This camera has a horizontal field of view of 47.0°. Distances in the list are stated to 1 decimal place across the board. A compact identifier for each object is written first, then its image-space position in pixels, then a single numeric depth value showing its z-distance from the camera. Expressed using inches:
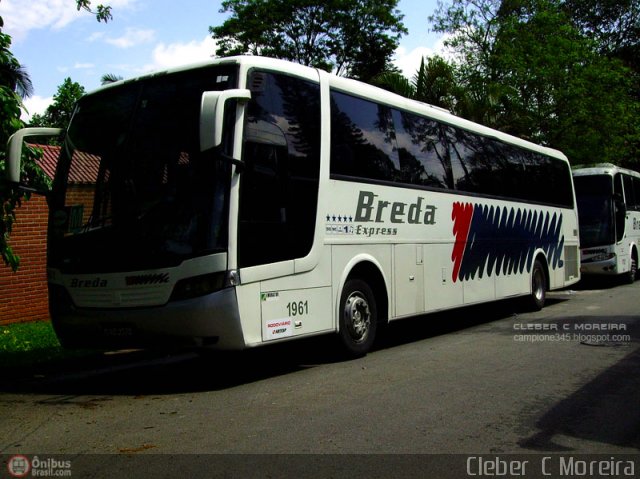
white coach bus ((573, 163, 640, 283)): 807.7
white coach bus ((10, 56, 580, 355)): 282.4
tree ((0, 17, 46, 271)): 303.7
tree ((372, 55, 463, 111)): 878.4
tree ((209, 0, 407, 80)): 1417.3
